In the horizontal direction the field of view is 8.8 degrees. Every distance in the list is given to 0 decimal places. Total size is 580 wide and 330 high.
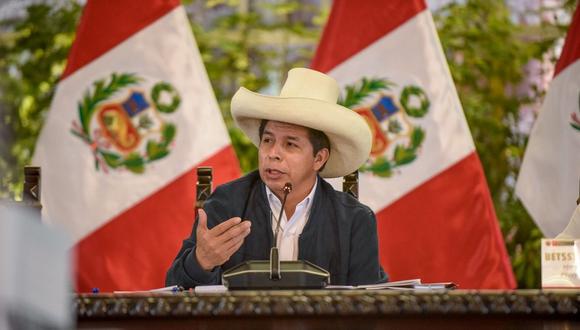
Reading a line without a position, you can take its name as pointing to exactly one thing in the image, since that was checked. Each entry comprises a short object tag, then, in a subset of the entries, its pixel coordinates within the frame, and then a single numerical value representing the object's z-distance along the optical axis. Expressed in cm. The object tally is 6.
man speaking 964
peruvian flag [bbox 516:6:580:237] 1108
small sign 931
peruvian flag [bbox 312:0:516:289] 1093
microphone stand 893
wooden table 832
